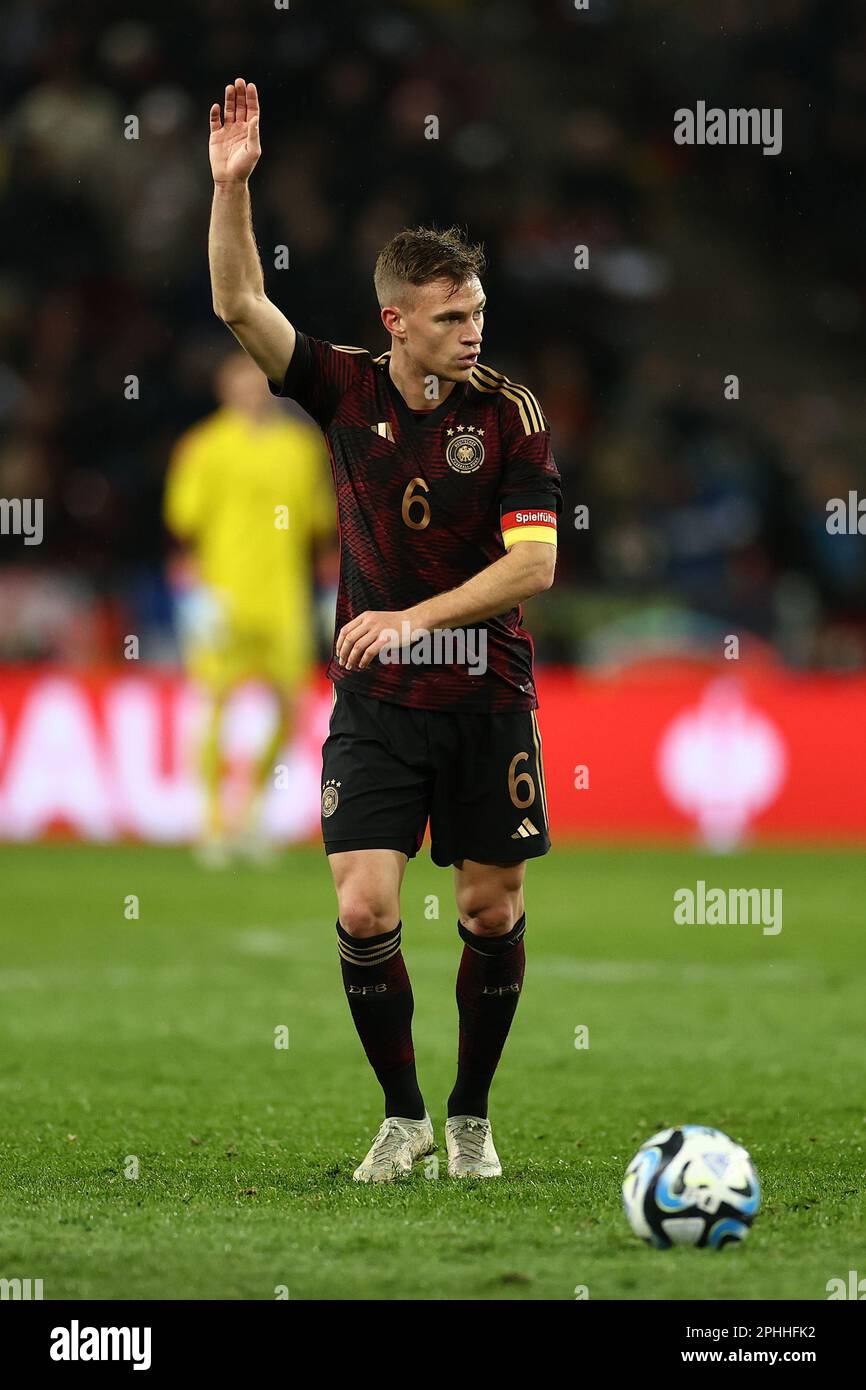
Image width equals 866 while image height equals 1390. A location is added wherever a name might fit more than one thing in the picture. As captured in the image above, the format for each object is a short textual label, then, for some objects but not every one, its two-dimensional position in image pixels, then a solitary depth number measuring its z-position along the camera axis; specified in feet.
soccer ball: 25.66
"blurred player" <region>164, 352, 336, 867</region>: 73.10
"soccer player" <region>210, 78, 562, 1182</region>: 30.14
